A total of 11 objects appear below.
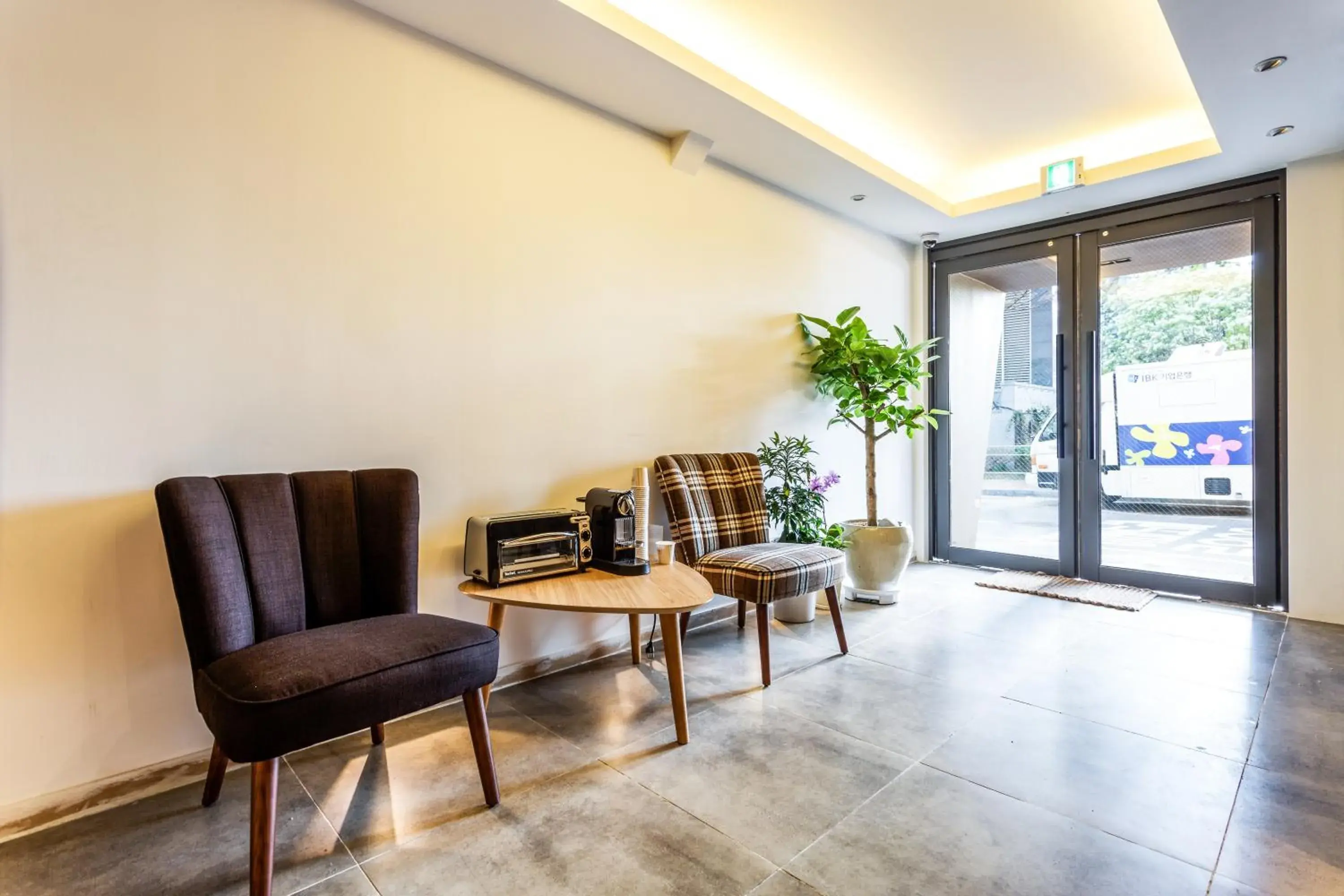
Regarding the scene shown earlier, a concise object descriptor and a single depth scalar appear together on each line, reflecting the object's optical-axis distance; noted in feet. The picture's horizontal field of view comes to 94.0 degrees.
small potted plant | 11.60
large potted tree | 12.48
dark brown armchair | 4.54
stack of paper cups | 8.34
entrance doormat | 12.51
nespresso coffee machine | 8.13
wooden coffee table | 6.57
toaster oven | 7.43
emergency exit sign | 12.47
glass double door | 12.45
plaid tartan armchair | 8.50
